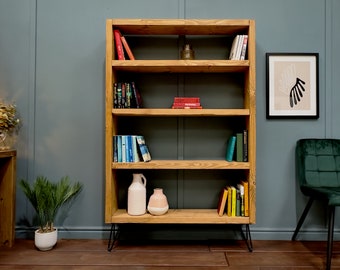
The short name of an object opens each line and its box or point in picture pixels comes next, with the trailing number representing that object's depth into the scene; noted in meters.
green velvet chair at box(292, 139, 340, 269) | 2.09
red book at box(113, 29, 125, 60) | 2.04
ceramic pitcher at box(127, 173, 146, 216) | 2.00
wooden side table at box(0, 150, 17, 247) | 2.06
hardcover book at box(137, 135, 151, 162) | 2.02
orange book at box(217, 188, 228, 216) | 2.02
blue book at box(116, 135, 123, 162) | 2.01
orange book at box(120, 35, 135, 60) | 2.05
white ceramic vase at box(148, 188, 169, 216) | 2.00
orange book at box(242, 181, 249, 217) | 1.98
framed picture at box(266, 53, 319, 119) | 2.25
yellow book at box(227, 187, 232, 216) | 2.01
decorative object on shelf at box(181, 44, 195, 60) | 2.10
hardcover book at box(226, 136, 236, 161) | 2.06
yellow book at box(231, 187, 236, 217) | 2.00
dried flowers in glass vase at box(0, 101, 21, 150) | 2.05
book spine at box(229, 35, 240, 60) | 2.04
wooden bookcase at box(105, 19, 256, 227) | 1.96
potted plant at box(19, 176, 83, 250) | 1.97
